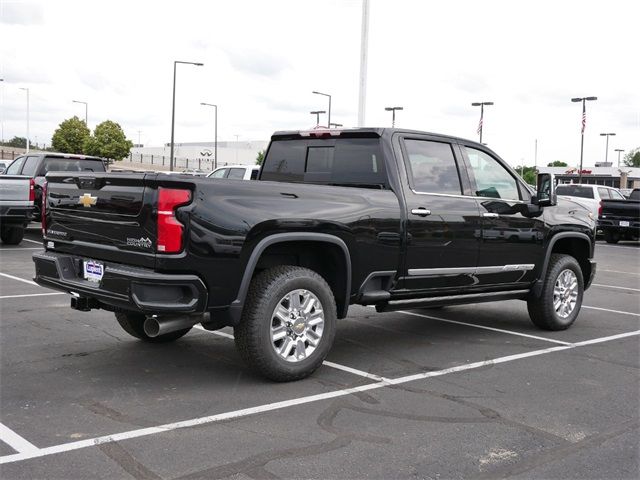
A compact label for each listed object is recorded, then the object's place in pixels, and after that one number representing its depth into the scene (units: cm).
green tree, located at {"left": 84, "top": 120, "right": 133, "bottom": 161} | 7212
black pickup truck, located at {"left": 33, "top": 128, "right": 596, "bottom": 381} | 465
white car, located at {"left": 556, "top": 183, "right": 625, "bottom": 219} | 2312
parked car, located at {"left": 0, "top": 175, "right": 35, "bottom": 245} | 1361
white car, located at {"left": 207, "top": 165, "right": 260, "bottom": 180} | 1659
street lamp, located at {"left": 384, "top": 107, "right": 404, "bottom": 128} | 4577
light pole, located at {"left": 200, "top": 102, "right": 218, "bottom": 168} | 5447
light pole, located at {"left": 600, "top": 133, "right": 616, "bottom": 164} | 8131
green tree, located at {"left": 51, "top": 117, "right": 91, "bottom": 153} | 7419
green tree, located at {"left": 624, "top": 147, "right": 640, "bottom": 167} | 13325
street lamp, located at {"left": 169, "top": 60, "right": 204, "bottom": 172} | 3969
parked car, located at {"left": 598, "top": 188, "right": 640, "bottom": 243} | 2089
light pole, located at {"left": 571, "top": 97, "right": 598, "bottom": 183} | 4409
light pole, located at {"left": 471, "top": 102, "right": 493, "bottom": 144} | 3969
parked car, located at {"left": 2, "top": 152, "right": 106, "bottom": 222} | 1520
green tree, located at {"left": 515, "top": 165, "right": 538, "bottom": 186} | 11204
